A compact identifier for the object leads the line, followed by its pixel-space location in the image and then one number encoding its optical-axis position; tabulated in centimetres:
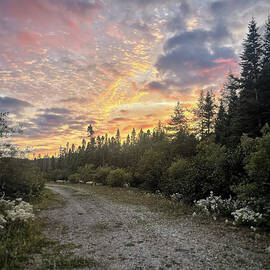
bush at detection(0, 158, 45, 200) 1278
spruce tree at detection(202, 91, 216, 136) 3752
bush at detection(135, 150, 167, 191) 2022
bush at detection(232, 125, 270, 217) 768
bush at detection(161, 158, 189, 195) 1513
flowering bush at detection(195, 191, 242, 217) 941
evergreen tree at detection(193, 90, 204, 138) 3875
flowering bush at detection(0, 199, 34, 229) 727
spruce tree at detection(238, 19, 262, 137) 2167
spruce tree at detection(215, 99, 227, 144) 2492
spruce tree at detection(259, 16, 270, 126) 2127
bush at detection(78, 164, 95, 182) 3846
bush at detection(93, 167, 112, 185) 3265
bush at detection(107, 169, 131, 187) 2667
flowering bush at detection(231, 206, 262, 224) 749
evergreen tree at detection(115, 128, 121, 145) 10038
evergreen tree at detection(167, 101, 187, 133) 3369
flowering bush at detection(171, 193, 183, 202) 1380
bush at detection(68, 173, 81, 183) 4171
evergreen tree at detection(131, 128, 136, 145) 10715
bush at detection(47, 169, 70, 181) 5211
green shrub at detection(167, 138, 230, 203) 1119
